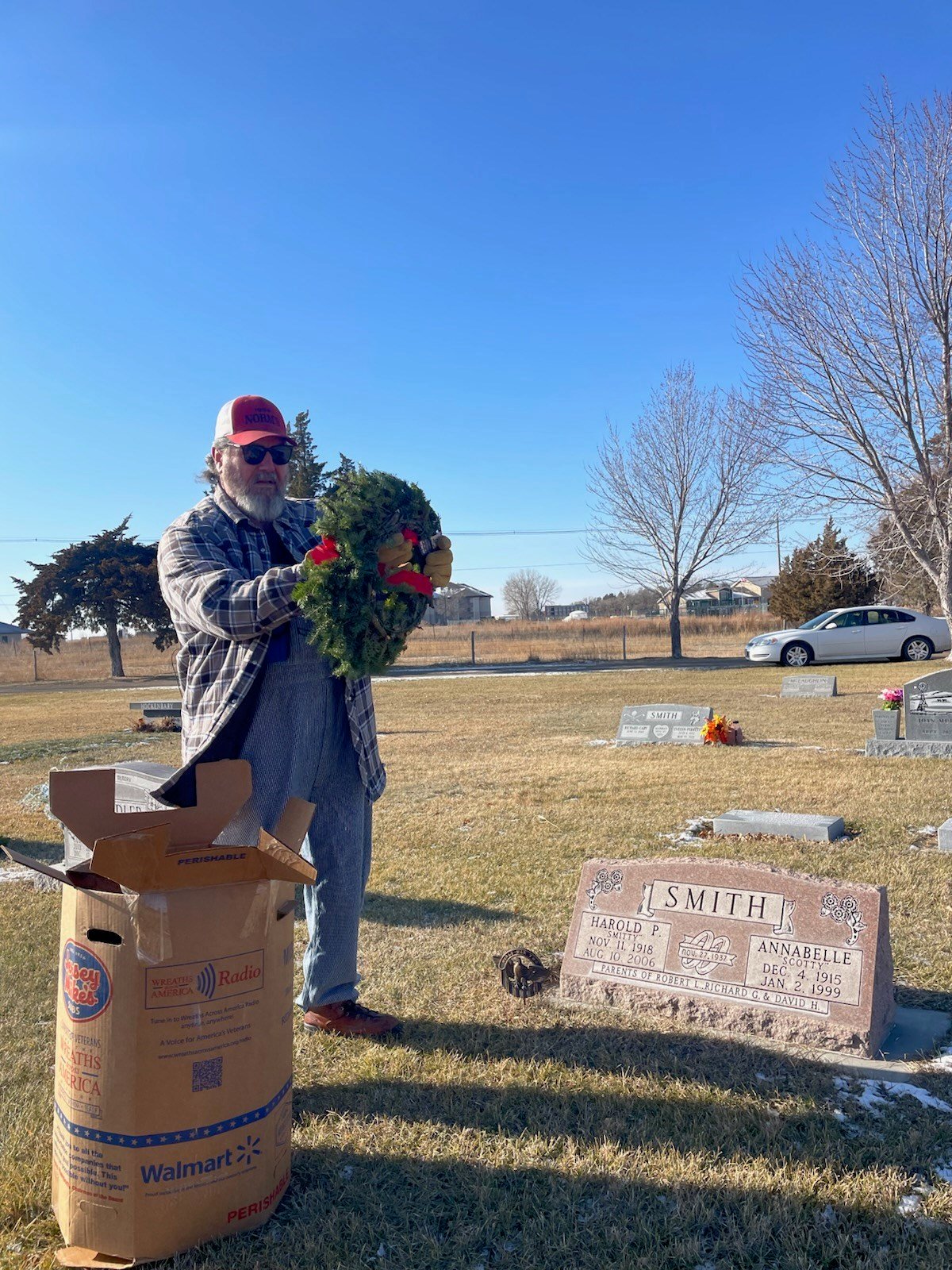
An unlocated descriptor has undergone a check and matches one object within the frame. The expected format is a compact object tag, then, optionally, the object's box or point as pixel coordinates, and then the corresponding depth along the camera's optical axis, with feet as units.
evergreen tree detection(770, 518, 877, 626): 111.04
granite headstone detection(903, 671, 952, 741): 30.42
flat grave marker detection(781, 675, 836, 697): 51.55
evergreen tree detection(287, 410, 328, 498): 104.12
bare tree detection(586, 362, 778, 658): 94.94
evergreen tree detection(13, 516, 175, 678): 109.50
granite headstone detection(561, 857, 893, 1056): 10.11
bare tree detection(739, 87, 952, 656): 61.57
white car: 72.64
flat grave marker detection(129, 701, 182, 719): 51.93
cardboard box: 6.40
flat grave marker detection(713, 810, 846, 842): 19.19
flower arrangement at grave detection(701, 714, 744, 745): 34.06
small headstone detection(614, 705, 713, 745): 35.55
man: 8.80
